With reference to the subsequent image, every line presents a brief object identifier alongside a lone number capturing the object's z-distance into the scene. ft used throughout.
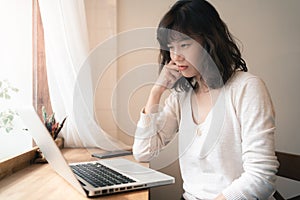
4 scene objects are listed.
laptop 2.99
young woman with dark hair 3.14
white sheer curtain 5.09
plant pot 4.41
